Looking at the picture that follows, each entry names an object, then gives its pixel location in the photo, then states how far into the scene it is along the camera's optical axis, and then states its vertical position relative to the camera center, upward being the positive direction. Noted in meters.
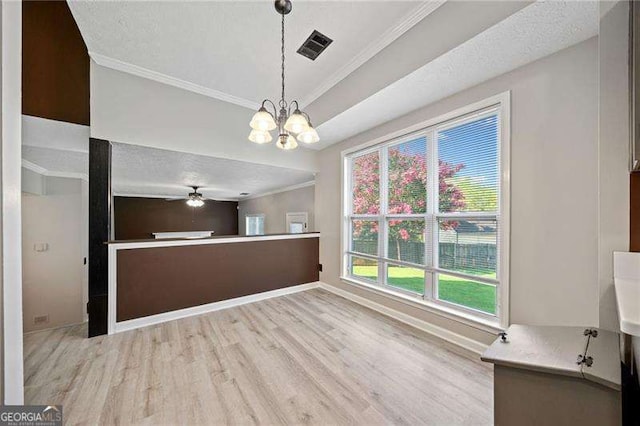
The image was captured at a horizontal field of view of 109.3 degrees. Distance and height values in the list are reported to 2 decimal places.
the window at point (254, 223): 7.22 -0.39
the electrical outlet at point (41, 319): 3.26 -1.57
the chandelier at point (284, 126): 1.68 +0.66
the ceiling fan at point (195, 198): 5.88 +0.36
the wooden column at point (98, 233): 2.39 -0.23
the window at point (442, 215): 2.08 -0.03
